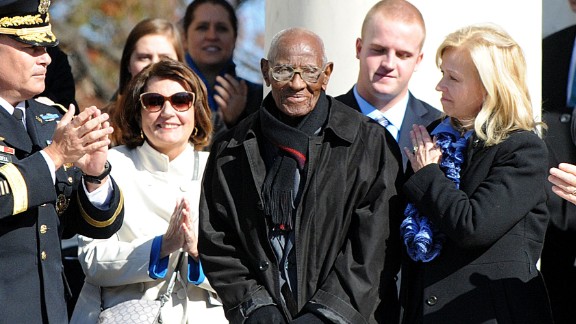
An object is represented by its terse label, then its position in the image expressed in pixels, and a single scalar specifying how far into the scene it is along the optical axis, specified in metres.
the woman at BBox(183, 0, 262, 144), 14.68
